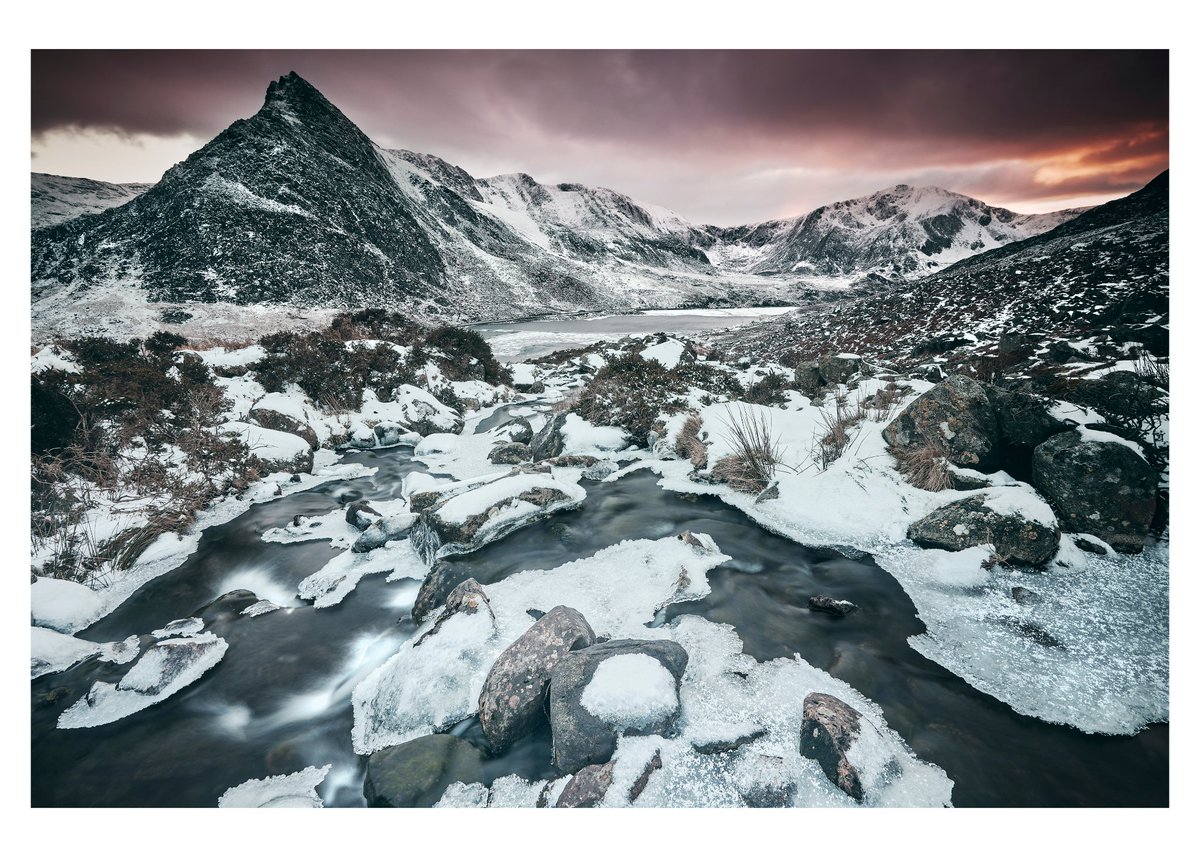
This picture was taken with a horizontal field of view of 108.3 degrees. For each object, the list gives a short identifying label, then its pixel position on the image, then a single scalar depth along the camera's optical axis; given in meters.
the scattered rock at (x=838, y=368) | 11.19
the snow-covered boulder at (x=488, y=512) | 5.00
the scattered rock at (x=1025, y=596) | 3.62
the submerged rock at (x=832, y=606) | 3.85
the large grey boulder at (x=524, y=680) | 2.78
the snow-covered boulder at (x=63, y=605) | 3.86
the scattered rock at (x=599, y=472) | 7.09
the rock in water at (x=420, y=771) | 2.56
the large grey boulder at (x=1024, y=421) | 4.91
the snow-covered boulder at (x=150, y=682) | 3.07
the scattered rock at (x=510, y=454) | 8.34
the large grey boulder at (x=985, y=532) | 3.94
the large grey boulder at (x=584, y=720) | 2.55
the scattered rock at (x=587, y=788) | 2.34
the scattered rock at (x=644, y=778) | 2.36
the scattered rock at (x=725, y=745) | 2.56
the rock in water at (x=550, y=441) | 8.23
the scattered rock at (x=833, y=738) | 2.32
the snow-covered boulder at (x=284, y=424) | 8.45
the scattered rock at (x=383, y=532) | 5.11
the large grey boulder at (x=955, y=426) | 5.27
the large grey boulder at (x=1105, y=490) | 4.02
